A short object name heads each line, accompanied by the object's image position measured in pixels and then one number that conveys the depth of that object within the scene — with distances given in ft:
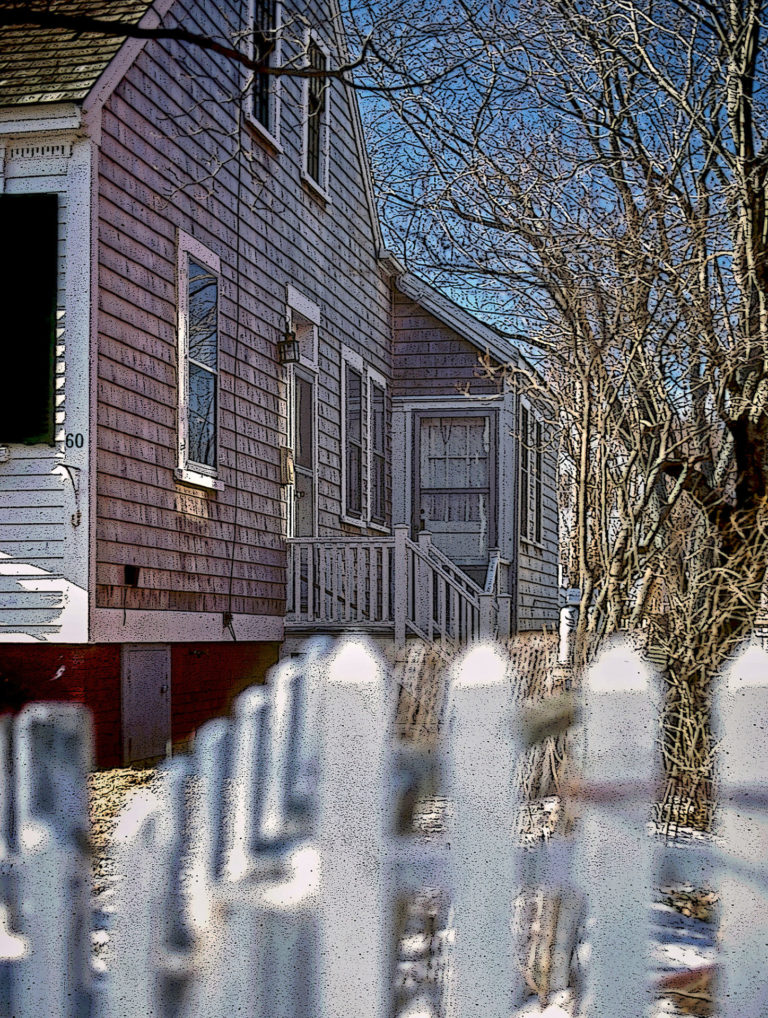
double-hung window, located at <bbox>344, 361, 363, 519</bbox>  42.24
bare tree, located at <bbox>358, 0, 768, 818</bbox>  17.98
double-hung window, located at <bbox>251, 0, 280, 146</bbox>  34.19
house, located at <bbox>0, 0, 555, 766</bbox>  23.63
